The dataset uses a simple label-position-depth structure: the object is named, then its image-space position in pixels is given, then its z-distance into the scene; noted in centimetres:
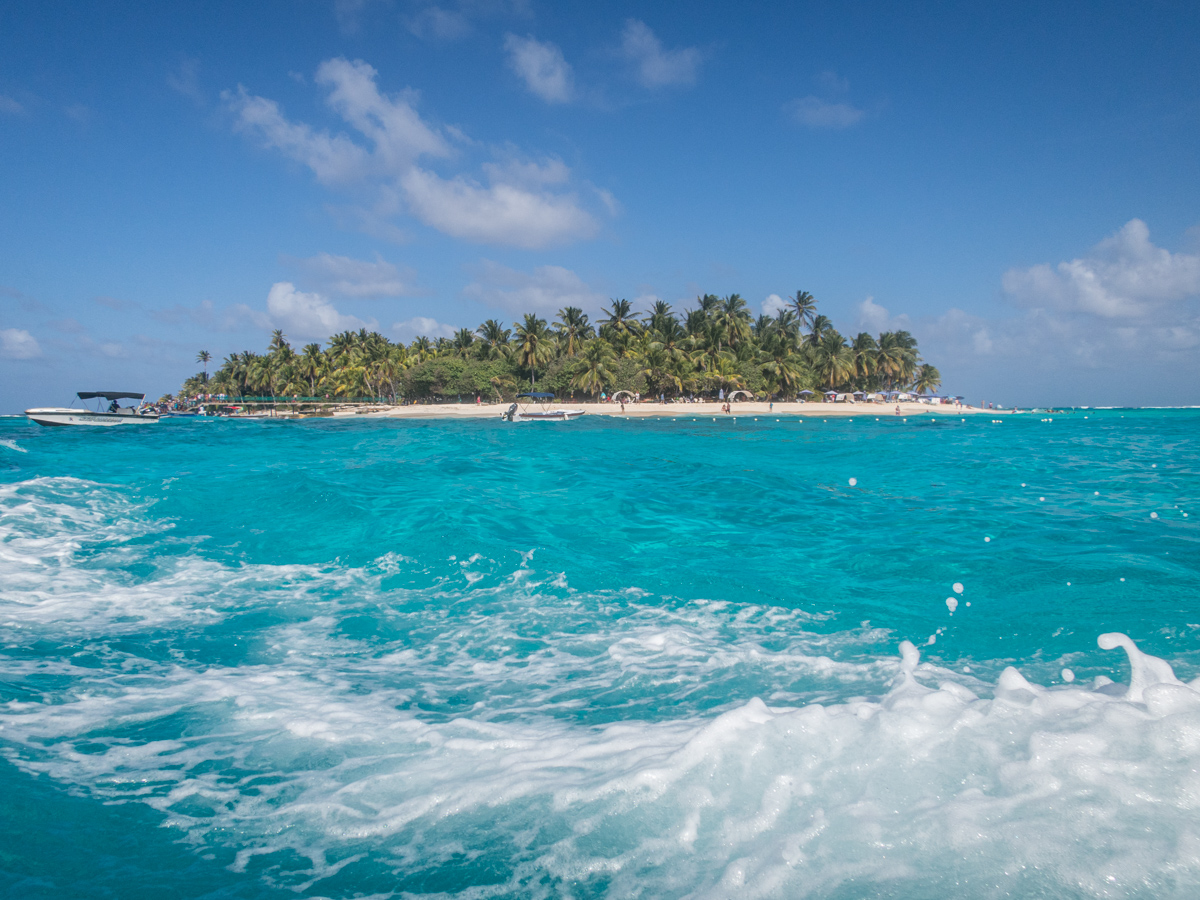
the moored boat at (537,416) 5747
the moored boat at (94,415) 4803
